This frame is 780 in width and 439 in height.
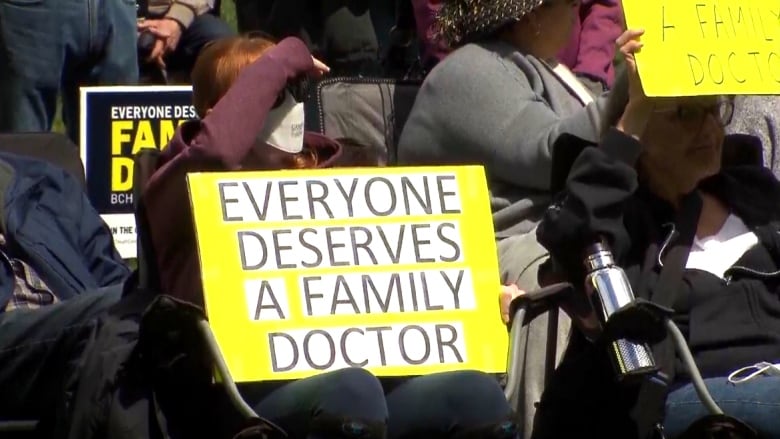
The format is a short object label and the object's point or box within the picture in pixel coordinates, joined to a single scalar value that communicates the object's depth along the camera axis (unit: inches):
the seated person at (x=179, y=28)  677.9
